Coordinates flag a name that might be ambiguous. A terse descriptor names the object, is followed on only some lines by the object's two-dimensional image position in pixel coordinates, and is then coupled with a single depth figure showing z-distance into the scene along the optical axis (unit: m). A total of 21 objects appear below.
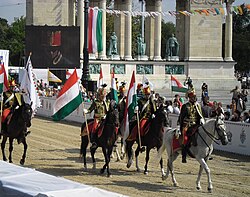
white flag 17.75
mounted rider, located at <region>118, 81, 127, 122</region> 18.25
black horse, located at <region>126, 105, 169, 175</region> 15.38
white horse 13.56
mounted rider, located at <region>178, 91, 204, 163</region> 14.38
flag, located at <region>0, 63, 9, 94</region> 18.95
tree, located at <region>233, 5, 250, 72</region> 94.88
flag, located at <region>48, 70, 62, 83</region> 34.91
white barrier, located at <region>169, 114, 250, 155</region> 20.45
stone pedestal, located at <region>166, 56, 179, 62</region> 54.47
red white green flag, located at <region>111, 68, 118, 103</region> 20.10
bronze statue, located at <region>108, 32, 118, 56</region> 52.00
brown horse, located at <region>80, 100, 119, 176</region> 15.23
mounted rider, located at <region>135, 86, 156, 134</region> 16.77
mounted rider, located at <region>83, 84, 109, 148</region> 16.48
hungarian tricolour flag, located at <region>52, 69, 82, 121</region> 16.81
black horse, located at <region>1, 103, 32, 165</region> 16.62
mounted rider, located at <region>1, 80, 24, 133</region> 17.48
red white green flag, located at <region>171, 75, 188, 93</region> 22.61
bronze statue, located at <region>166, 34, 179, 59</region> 53.83
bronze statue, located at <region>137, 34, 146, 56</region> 54.42
